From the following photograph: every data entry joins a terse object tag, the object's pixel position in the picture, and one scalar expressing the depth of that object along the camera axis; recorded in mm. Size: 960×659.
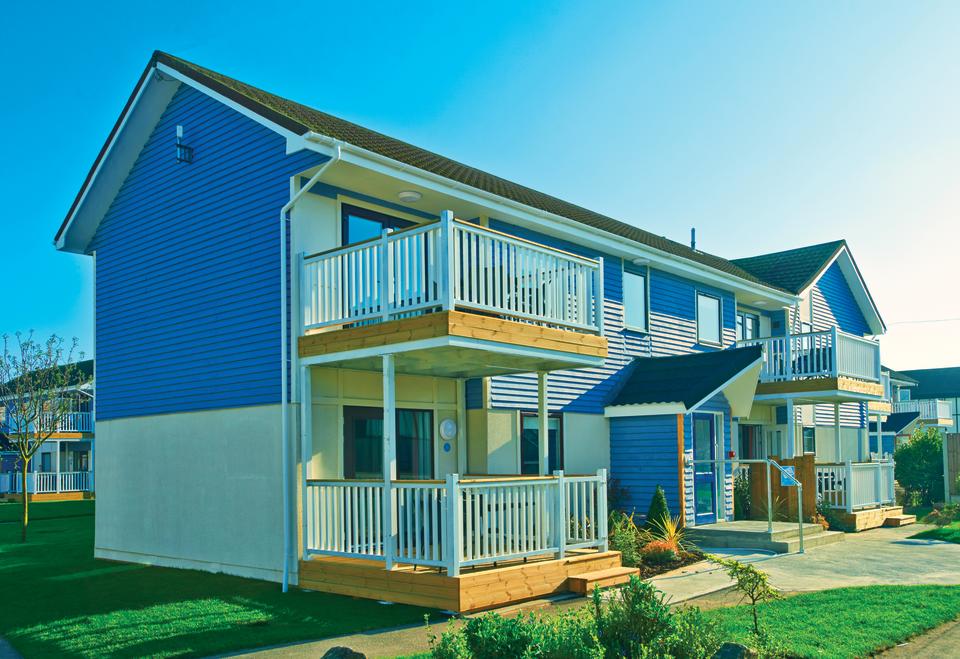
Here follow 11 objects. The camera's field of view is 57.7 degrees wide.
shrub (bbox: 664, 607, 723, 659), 6750
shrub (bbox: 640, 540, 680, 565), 14602
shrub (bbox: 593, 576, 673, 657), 6926
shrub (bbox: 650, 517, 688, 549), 15457
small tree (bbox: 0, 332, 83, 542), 21203
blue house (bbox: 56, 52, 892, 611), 11820
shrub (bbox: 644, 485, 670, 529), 16203
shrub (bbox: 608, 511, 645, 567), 14383
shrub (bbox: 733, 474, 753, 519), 19734
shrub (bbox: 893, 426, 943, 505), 28250
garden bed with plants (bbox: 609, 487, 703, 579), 14461
